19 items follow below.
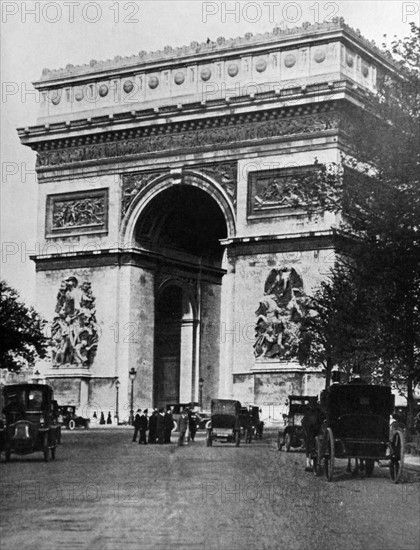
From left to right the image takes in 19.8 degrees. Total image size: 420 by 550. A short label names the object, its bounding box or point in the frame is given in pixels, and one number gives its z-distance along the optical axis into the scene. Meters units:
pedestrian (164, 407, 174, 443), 35.81
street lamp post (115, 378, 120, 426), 46.38
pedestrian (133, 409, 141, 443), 34.91
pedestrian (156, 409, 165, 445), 35.22
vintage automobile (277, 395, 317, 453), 30.48
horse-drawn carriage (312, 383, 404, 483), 18.98
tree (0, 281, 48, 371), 45.62
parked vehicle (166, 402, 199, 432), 47.22
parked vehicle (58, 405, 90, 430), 45.62
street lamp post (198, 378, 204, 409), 50.84
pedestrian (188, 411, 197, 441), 36.31
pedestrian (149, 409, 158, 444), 35.06
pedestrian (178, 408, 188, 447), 33.66
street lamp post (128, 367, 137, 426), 46.09
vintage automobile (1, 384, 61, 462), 23.75
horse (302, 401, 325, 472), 21.82
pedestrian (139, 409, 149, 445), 34.41
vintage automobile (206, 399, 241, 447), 34.32
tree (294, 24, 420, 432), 24.02
